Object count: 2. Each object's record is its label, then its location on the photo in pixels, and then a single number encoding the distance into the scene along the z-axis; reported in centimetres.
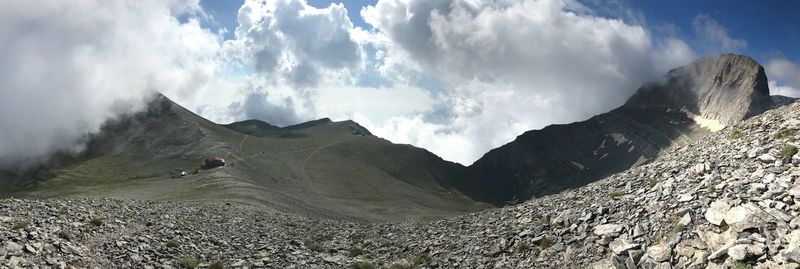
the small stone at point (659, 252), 1964
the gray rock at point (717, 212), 1986
